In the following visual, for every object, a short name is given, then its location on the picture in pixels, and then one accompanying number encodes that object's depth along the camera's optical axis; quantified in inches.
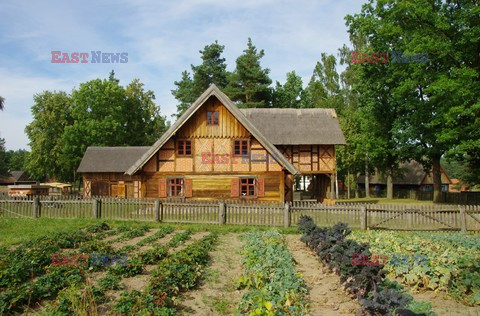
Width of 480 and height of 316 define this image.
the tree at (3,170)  2411.0
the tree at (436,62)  1027.3
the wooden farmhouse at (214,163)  981.8
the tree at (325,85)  2212.1
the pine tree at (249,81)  2025.1
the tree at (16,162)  4254.4
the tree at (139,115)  2203.5
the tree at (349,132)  1865.2
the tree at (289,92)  2271.2
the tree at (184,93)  2212.1
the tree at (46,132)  2080.5
